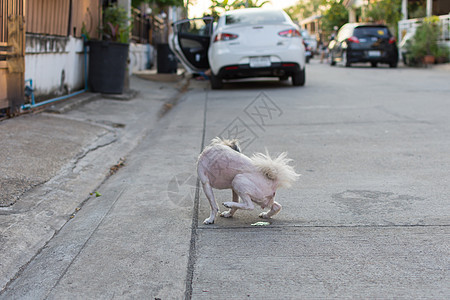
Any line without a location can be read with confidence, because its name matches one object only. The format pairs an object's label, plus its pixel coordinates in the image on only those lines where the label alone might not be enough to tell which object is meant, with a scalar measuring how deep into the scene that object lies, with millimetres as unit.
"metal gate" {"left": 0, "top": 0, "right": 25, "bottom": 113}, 6641
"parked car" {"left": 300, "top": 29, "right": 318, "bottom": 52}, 38122
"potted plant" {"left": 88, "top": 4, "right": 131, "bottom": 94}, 10977
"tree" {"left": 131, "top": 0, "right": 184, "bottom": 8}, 23125
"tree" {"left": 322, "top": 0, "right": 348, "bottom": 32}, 36438
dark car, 21766
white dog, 3527
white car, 12344
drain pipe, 7957
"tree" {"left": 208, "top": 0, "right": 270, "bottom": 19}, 17438
